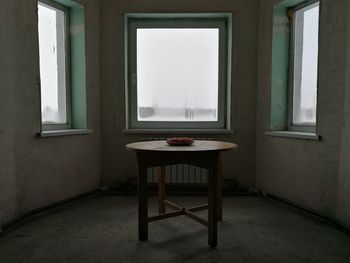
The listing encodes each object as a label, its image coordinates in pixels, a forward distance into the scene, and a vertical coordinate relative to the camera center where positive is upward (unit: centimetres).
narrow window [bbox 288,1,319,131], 300 +45
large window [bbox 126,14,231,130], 358 +44
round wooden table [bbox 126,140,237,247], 208 -41
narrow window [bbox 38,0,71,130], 306 +45
